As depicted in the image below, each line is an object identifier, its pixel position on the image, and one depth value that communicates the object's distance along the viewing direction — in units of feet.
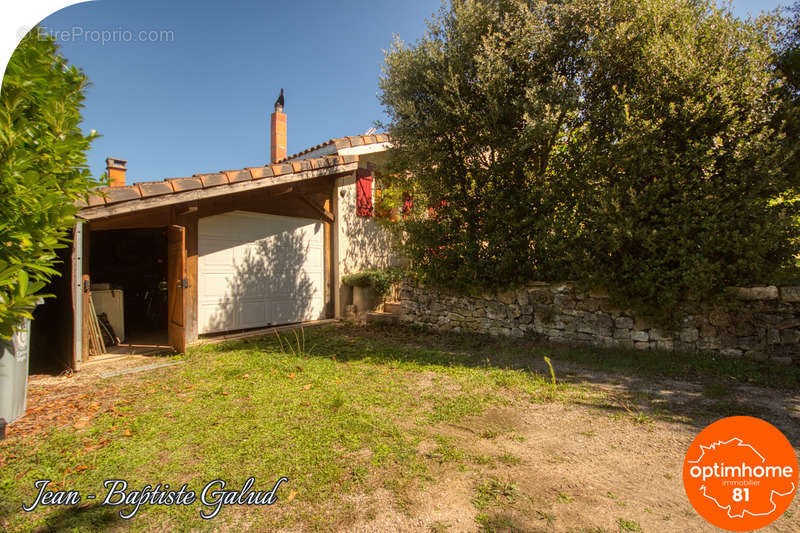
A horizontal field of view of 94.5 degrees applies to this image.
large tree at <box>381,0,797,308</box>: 16.74
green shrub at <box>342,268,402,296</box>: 30.50
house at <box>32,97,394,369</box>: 18.10
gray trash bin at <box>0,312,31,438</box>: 10.82
